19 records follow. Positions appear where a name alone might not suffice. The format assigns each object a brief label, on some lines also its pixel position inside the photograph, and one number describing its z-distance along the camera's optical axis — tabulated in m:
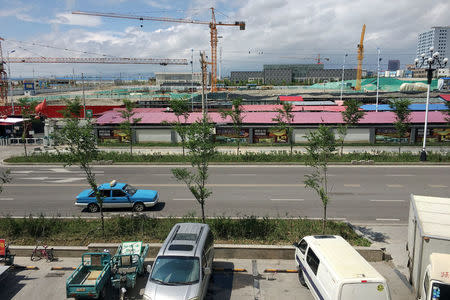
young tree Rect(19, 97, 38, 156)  34.84
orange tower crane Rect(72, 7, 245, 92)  130.75
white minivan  8.15
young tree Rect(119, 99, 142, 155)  32.97
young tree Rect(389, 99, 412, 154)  32.31
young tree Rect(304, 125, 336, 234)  14.84
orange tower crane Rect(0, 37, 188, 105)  74.24
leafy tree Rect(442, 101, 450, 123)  35.45
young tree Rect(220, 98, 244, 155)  36.81
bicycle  12.60
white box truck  8.12
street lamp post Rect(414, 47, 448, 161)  25.65
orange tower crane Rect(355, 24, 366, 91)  129.50
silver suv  8.86
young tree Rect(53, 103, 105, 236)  13.83
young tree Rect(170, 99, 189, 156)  35.03
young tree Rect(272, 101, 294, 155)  36.19
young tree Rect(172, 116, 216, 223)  13.99
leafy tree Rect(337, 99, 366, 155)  34.58
